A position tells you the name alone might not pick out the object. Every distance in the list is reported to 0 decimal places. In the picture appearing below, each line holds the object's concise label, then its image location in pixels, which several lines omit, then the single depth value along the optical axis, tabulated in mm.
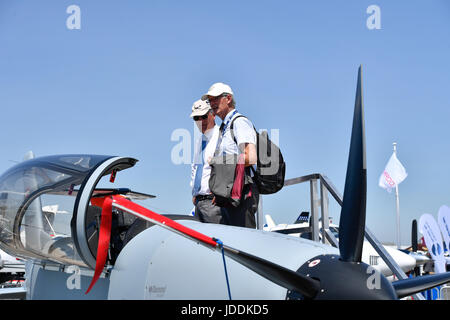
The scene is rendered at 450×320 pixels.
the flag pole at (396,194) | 24773
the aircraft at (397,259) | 13316
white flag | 24062
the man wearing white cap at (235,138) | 3744
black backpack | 3916
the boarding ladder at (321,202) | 5603
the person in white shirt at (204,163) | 3779
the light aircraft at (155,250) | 2283
